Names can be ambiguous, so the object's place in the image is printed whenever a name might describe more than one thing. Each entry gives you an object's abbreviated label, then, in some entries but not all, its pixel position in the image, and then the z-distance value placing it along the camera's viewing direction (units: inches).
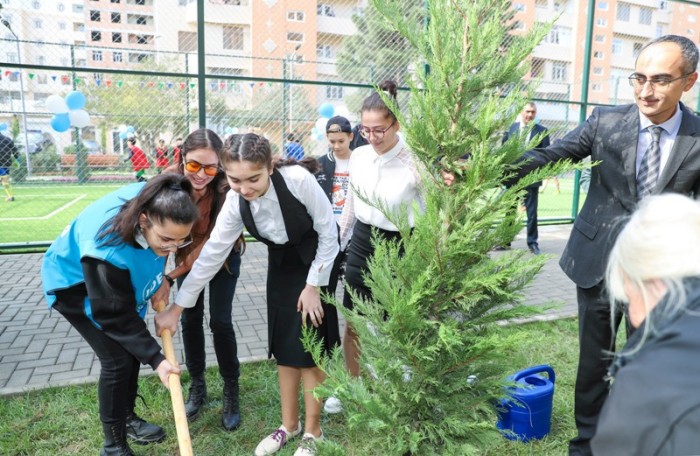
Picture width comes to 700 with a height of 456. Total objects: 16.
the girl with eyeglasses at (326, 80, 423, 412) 113.8
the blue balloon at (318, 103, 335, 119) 378.3
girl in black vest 103.6
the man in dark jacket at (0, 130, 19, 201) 322.0
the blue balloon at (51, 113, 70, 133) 309.4
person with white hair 38.2
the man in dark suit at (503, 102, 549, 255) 309.4
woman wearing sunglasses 113.0
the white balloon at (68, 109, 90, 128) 308.2
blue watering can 117.0
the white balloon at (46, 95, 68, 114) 303.6
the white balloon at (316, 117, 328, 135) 380.5
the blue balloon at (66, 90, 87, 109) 301.6
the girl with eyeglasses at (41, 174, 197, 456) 92.9
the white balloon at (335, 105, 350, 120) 363.8
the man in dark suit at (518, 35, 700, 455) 92.7
